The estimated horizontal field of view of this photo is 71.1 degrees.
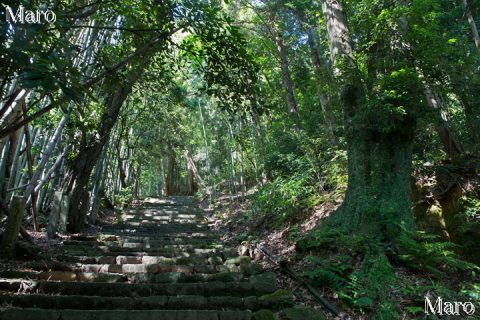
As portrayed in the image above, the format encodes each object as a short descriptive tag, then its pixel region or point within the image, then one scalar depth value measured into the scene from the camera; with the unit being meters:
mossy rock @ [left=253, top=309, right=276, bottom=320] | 3.43
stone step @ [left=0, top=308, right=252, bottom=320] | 3.11
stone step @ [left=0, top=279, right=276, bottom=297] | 3.97
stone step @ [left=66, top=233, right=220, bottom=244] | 7.13
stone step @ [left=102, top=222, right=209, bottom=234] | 9.73
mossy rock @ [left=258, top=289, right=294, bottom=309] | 3.87
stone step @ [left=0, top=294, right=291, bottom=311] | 3.58
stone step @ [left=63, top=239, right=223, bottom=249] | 6.53
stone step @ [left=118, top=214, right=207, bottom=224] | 11.65
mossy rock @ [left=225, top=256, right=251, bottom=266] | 5.50
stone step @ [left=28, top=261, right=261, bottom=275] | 4.76
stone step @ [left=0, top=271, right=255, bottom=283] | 4.39
